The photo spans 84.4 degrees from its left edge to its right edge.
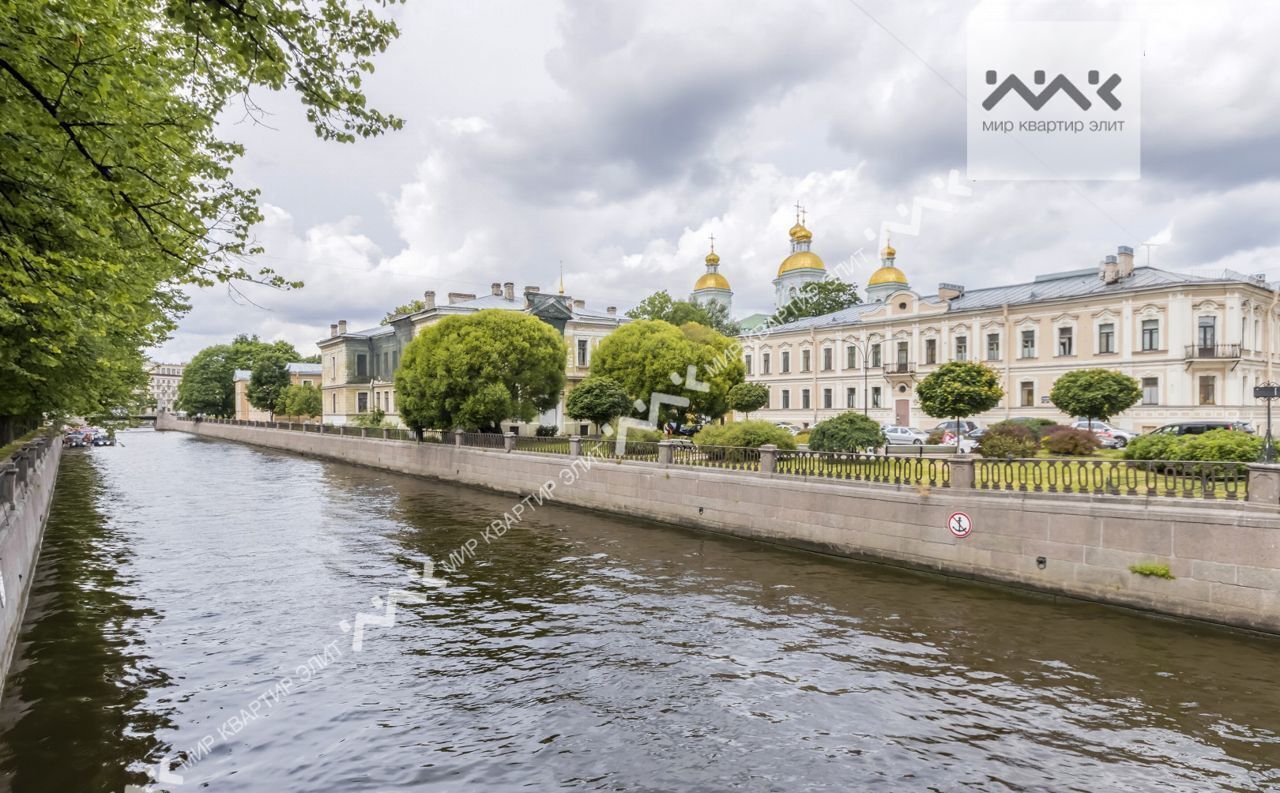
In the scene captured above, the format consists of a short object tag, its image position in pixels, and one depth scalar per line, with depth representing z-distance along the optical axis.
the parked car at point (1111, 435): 27.98
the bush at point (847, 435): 18.54
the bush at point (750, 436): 21.06
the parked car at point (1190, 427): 24.66
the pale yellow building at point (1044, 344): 34.22
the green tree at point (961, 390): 22.81
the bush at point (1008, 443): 18.75
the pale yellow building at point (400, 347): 48.12
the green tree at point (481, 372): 31.50
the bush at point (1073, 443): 20.06
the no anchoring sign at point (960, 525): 13.61
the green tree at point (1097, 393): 24.38
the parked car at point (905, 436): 31.20
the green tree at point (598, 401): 29.23
